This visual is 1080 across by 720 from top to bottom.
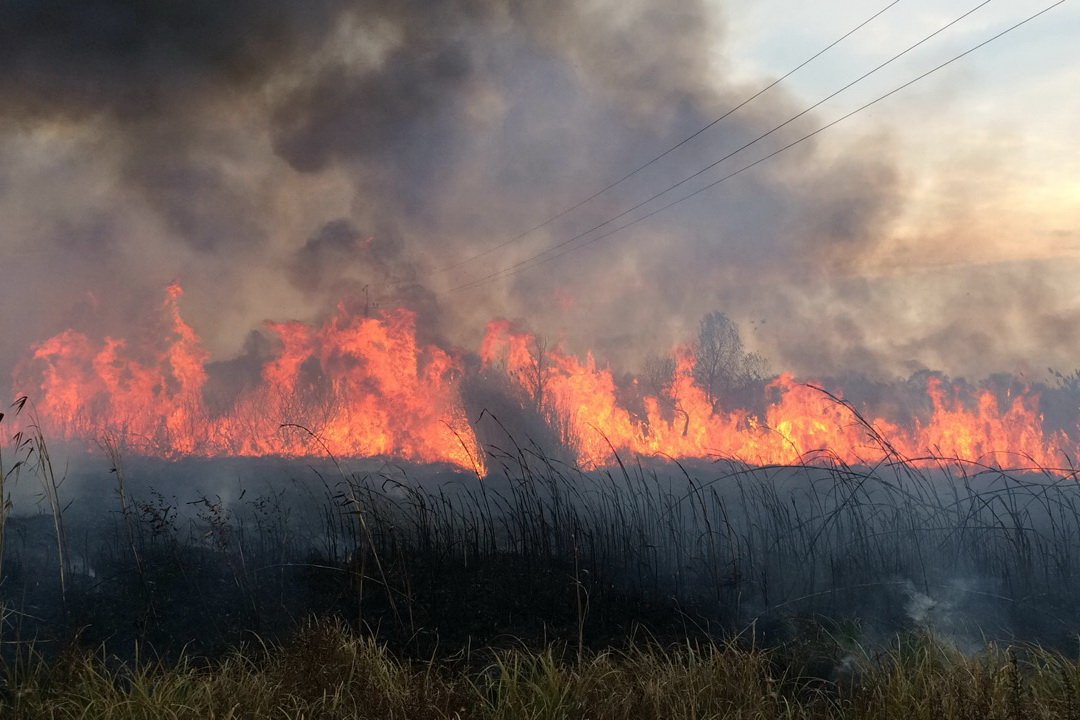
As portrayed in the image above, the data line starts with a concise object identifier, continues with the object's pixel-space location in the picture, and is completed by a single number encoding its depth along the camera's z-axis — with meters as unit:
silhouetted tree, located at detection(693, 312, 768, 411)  25.40
